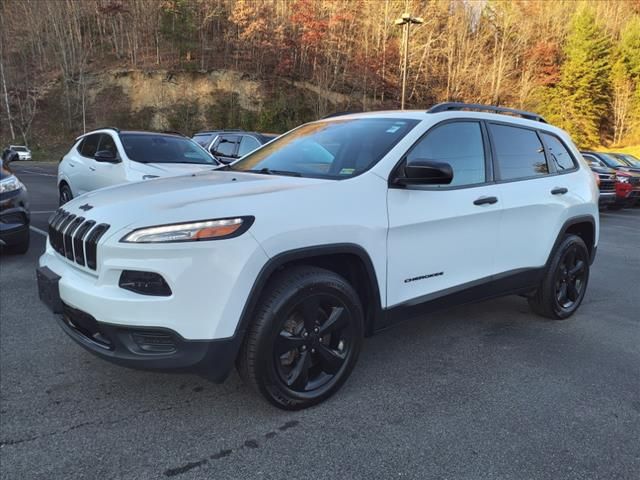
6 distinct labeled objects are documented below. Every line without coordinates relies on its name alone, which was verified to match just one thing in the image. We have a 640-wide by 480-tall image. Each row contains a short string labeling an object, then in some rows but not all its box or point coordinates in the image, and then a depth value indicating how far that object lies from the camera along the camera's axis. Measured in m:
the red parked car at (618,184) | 13.80
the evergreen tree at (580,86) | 46.25
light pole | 20.31
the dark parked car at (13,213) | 5.80
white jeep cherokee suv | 2.37
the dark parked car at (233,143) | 11.09
